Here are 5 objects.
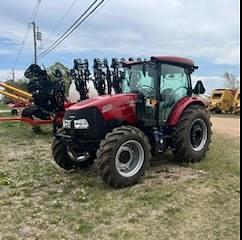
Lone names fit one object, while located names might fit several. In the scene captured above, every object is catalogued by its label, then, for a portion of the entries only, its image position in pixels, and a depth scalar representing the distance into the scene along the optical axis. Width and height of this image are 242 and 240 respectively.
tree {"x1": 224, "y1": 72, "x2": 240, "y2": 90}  29.58
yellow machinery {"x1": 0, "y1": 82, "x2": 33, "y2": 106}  10.17
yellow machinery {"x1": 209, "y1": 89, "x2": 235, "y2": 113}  15.84
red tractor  4.04
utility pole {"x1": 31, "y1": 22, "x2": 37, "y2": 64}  24.84
